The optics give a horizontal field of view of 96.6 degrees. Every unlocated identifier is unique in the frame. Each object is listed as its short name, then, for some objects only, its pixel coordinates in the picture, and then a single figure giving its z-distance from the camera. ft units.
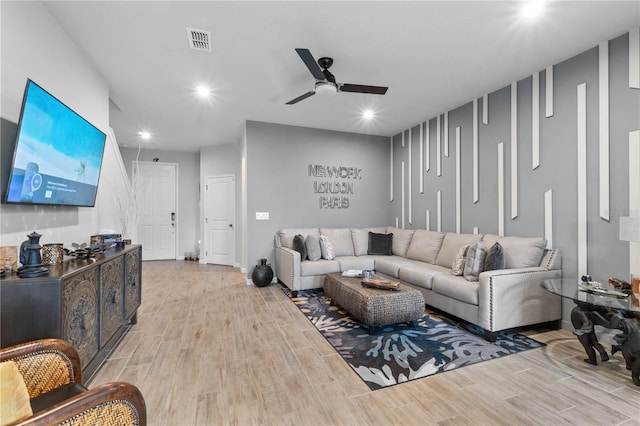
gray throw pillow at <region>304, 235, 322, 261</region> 14.54
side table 6.46
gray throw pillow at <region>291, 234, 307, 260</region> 14.53
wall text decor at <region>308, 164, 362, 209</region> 17.40
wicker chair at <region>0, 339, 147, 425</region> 2.78
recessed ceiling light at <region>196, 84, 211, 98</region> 11.67
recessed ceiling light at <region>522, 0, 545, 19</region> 7.06
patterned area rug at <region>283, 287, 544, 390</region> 7.09
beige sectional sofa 8.80
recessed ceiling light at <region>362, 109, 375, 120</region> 14.61
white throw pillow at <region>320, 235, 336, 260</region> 14.85
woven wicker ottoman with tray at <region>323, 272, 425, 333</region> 8.93
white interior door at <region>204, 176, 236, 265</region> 21.21
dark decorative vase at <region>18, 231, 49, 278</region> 5.16
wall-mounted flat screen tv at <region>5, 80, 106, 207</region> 5.64
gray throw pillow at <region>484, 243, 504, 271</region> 9.55
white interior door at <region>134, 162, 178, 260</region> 22.61
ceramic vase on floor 14.90
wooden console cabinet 4.80
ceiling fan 8.59
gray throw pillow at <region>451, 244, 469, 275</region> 10.73
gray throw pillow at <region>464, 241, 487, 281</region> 9.89
